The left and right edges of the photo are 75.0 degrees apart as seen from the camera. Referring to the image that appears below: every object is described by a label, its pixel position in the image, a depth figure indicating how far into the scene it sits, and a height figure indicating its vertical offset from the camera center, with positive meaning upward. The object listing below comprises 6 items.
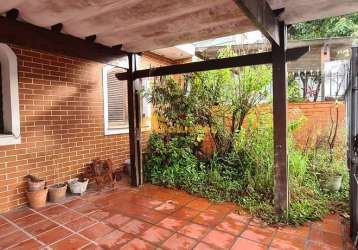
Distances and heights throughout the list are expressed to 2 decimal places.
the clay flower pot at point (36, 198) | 3.70 -1.20
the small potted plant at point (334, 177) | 3.90 -1.06
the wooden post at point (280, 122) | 3.10 -0.09
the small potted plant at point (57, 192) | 3.99 -1.22
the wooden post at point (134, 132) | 4.62 -0.25
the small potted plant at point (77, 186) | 4.30 -1.20
